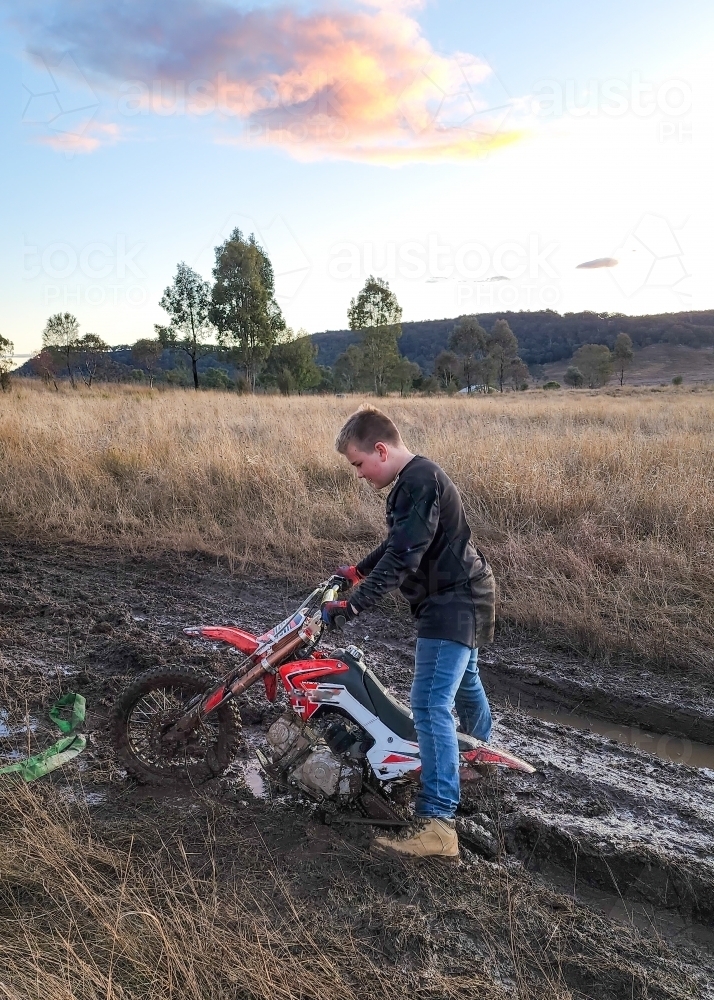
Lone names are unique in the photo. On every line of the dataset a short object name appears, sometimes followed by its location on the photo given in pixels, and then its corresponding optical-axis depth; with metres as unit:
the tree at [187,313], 39.00
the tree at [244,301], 38.28
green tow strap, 3.21
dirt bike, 3.00
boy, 2.78
